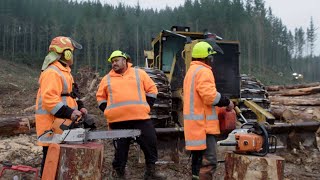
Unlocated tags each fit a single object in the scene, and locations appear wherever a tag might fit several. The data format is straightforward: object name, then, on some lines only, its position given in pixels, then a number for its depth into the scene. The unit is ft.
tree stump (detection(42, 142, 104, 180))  13.66
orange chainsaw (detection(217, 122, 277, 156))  14.69
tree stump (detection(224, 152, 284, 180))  15.11
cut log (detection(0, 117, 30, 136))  27.32
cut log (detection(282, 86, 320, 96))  47.83
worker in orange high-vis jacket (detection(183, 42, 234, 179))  15.75
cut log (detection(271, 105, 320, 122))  30.62
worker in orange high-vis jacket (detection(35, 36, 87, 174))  14.43
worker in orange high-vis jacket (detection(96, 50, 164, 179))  17.76
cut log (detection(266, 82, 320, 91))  53.31
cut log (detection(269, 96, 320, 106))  35.01
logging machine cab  23.09
